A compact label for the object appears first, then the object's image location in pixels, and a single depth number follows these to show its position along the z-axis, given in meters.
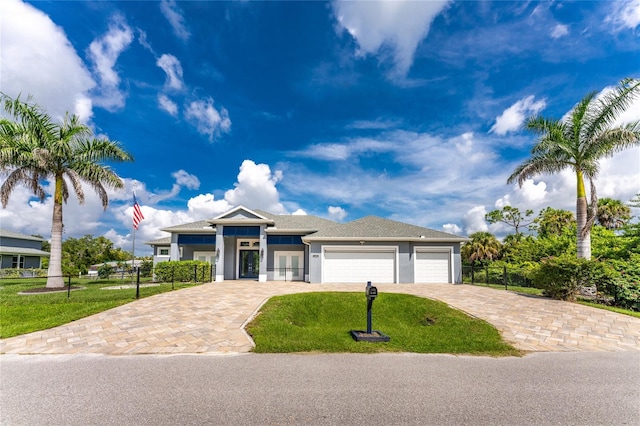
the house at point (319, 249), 17.77
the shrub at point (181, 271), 17.55
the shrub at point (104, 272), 19.08
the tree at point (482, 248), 24.66
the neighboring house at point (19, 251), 28.03
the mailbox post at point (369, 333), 6.42
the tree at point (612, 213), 22.45
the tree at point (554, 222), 24.23
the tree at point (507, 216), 31.59
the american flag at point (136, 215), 17.78
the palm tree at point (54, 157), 13.42
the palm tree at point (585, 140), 12.32
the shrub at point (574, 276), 11.29
